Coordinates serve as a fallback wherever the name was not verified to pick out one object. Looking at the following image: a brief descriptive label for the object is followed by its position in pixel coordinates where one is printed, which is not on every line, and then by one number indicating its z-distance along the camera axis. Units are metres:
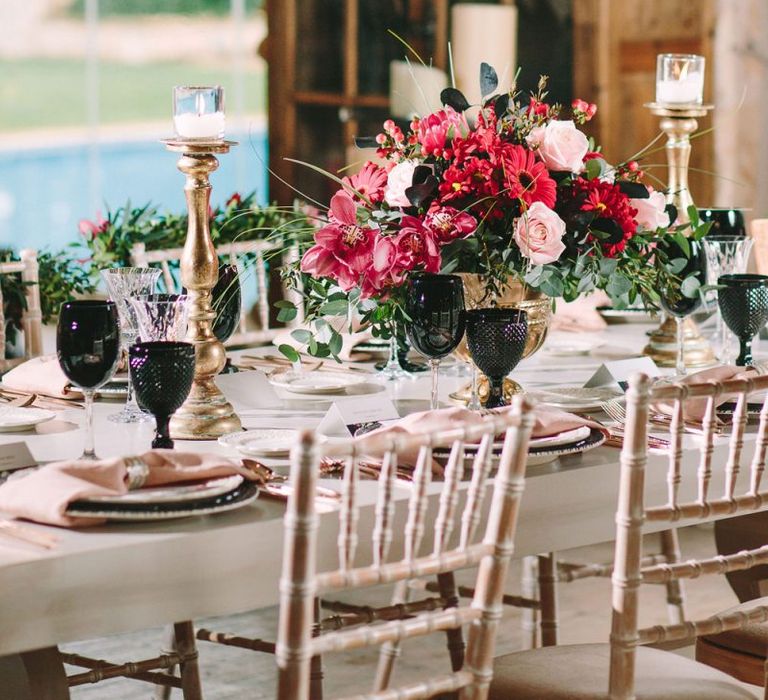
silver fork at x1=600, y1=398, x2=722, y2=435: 3.48
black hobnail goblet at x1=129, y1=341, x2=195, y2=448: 3.22
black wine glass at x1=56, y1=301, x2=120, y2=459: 3.26
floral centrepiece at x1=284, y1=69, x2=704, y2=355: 3.50
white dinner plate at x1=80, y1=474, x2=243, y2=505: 3.01
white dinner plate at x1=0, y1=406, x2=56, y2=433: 3.46
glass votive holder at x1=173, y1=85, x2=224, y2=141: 3.42
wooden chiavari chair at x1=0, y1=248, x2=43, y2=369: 4.16
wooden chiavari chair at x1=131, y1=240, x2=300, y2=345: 4.33
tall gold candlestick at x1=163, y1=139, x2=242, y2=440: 3.45
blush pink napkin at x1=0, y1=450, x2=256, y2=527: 2.99
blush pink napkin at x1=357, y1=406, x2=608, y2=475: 3.22
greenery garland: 4.28
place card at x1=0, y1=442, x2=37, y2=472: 3.22
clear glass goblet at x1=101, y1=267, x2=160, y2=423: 3.56
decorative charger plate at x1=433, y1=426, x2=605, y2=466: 3.26
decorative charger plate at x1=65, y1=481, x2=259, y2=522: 2.99
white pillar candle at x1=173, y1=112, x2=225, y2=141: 3.42
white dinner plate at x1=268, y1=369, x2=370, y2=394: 3.77
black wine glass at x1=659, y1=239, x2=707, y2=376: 3.83
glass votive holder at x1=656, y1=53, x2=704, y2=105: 4.10
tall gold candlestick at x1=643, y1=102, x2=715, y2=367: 4.05
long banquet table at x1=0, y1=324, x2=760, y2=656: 2.90
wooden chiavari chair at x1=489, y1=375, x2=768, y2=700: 3.02
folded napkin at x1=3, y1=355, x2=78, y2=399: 3.67
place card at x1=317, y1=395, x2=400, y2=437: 3.39
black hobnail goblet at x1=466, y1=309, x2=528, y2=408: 3.44
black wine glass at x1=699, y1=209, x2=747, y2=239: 4.30
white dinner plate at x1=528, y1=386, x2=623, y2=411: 3.63
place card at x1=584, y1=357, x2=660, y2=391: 3.70
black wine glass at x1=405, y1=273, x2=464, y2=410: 3.42
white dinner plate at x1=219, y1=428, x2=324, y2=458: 3.32
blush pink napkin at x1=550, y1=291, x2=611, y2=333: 4.32
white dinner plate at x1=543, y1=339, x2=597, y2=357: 4.12
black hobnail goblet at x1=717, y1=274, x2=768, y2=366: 3.71
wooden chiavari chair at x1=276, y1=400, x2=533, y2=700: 2.78
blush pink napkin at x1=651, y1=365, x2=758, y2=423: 3.49
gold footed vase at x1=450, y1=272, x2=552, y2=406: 3.59
